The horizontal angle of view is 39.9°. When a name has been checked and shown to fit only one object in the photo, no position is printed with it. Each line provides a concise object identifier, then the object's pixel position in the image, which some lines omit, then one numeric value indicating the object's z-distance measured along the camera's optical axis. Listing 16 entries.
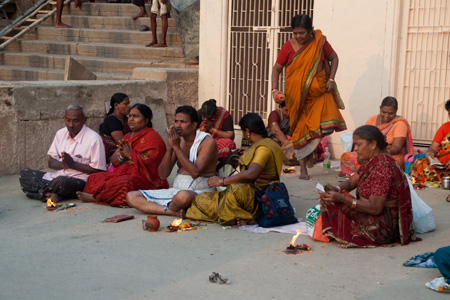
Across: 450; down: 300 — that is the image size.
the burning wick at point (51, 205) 6.44
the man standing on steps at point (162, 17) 12.02
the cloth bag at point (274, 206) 5.63
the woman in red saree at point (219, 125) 8.23
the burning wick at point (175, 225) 5.63
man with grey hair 6.74
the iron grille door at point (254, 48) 9.80
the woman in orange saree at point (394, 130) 7.67
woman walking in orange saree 7.83
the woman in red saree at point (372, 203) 4.89
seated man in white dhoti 5.98
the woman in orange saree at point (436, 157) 7.56
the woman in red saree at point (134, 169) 6.54
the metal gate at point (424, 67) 8.43
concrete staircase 11.82
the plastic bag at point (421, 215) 5.47
